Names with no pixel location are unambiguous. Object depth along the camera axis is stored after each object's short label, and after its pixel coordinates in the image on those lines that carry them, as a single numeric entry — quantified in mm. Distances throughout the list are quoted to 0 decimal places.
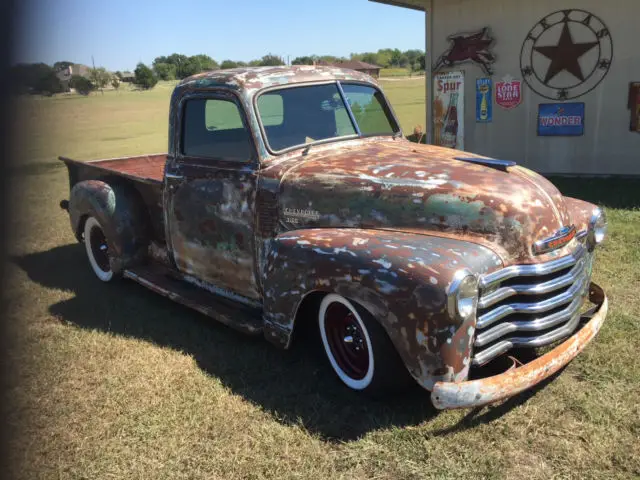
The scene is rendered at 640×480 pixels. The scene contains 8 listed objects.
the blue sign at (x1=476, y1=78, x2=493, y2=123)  9484
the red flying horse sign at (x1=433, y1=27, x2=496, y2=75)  9305
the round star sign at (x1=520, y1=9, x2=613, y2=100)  8438
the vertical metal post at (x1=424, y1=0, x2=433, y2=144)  9875
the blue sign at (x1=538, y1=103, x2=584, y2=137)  8789
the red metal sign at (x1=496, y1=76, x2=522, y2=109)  9203
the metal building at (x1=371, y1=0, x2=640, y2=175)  8406
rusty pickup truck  2715
